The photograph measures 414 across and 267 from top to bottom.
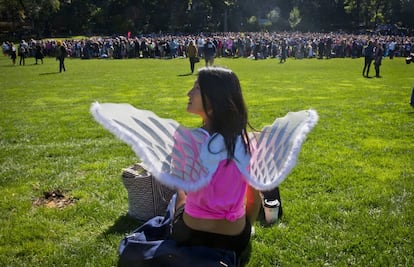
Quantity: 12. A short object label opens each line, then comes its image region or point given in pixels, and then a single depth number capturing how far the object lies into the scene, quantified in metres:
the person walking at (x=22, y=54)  29.34
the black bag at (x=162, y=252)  2.67
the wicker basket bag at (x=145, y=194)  4.50
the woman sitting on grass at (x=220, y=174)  2.44
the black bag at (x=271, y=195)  4.61
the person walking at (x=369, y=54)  19.86
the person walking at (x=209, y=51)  21.83
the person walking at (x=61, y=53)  22.11
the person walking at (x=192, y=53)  21.62
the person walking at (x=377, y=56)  20.14
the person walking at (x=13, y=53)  29.05
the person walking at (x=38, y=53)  30.50
